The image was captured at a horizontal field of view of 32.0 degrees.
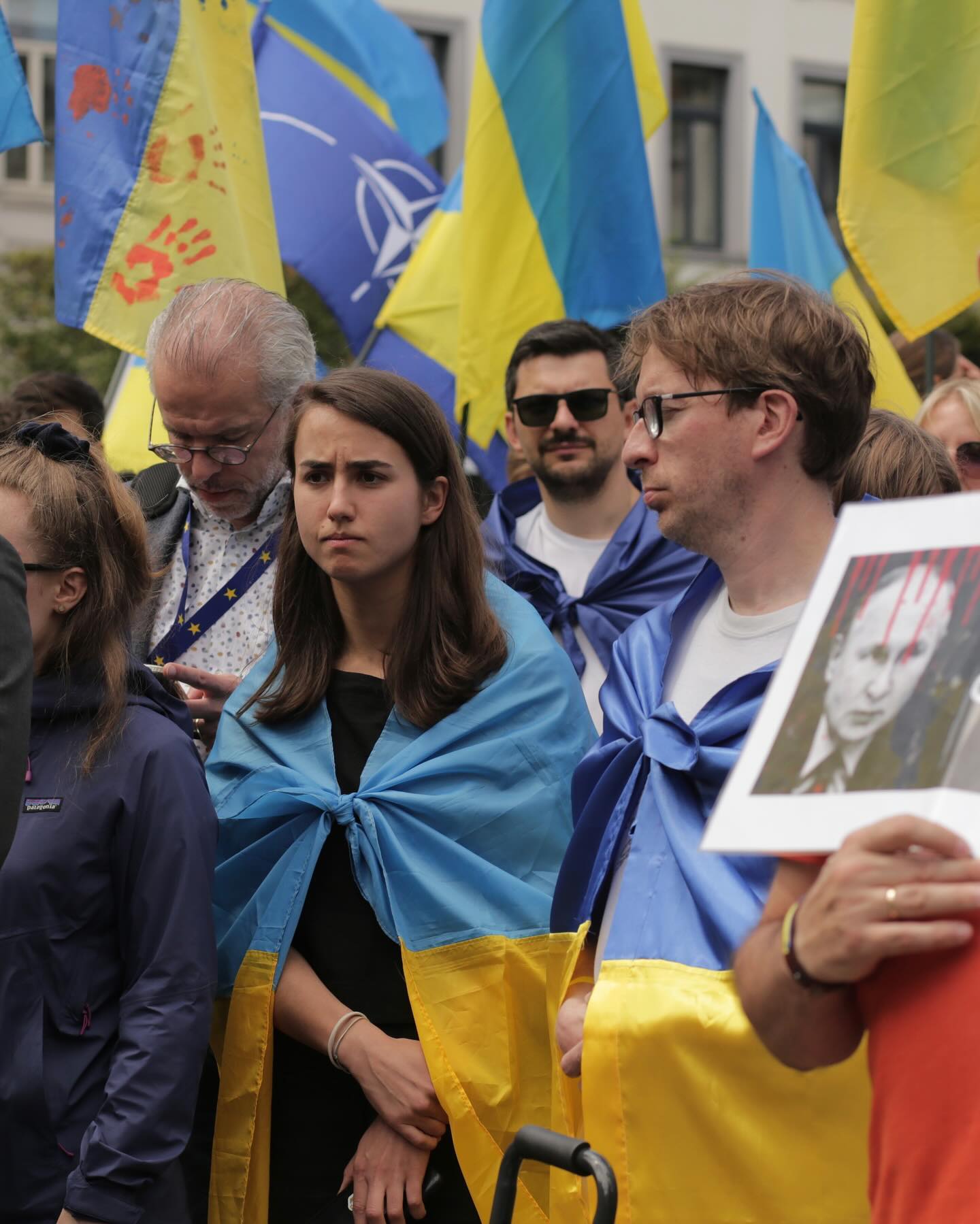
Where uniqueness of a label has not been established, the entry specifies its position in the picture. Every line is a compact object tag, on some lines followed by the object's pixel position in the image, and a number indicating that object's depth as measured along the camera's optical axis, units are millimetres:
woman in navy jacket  2725
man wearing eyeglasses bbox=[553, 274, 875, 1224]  2424
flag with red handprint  4945
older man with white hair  3682
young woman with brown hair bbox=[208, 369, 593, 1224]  3059
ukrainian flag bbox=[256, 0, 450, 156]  7961
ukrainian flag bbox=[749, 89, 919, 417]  7203
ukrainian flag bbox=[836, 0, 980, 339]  4945
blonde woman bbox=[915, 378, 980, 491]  4441
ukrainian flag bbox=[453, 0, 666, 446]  5848
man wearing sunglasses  4680
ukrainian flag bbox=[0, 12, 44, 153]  5047
